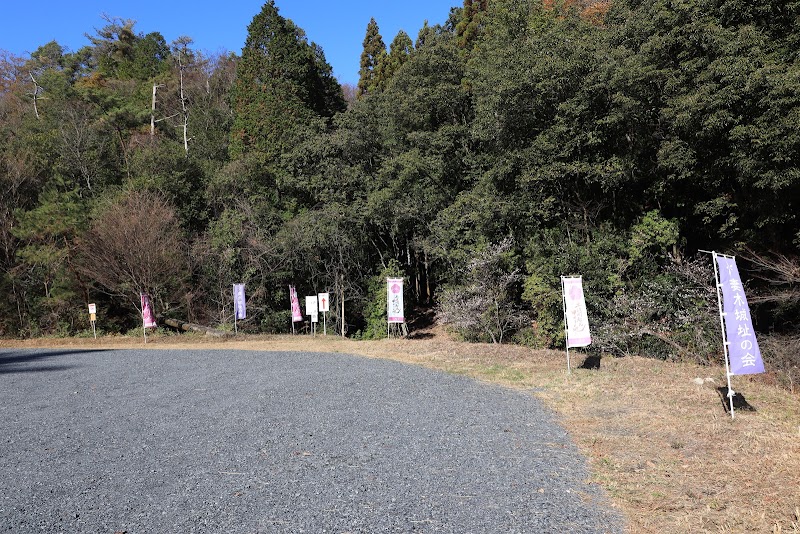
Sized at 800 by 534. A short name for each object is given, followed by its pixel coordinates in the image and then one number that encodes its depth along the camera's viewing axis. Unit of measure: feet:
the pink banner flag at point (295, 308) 65.00
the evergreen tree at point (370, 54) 97.37
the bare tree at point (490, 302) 53.98
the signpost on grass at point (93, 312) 58.44
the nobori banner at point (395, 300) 49.93
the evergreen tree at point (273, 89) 75.92
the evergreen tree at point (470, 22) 80.62
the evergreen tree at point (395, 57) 88.89
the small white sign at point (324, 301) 60.23
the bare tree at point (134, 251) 64.44
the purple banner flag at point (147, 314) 58.54
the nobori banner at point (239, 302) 59.67
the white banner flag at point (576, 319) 29.78
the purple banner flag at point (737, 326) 19.27
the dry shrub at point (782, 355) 32.40
